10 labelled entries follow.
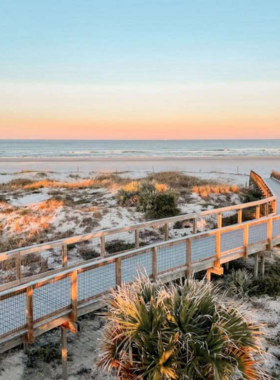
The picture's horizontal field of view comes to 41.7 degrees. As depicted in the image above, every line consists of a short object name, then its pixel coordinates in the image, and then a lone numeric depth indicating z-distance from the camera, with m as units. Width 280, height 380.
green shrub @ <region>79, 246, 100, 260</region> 11.43
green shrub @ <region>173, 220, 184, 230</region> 14.08
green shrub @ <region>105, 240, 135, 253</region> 11.89
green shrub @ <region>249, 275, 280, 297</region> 9.58
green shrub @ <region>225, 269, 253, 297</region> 9.45
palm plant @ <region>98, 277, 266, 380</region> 4.55
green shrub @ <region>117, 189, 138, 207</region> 16.84
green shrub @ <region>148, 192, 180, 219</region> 15.16
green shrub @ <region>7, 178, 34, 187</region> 24.12
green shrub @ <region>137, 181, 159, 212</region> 15.77
